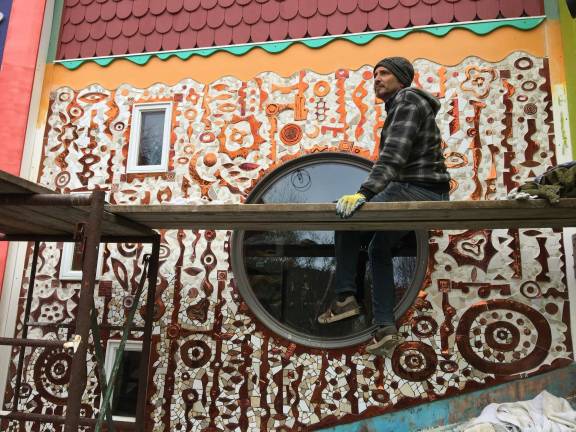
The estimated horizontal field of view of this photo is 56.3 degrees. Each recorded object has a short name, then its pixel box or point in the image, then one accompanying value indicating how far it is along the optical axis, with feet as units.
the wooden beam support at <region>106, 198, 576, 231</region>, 9.59
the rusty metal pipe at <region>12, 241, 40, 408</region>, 14.58
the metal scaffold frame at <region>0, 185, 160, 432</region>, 9.82
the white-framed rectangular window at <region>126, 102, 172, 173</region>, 15.72
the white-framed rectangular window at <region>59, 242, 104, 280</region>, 15.53
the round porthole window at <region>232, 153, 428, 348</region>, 13.62
